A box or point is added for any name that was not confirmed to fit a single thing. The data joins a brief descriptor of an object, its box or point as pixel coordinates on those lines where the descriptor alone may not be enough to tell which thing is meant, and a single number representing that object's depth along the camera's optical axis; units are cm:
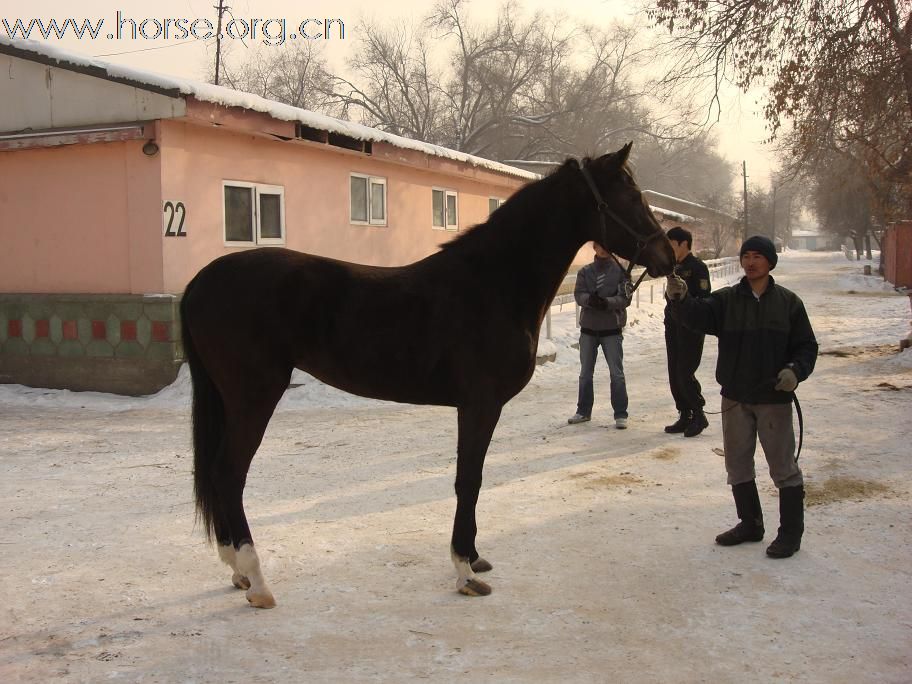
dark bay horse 383
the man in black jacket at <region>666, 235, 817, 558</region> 432
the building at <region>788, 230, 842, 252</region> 14455
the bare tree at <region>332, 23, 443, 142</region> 4212
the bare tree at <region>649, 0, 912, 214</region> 1077
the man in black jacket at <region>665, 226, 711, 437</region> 680
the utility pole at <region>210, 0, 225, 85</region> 3556
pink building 955
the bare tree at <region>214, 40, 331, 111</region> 4153
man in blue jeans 770
